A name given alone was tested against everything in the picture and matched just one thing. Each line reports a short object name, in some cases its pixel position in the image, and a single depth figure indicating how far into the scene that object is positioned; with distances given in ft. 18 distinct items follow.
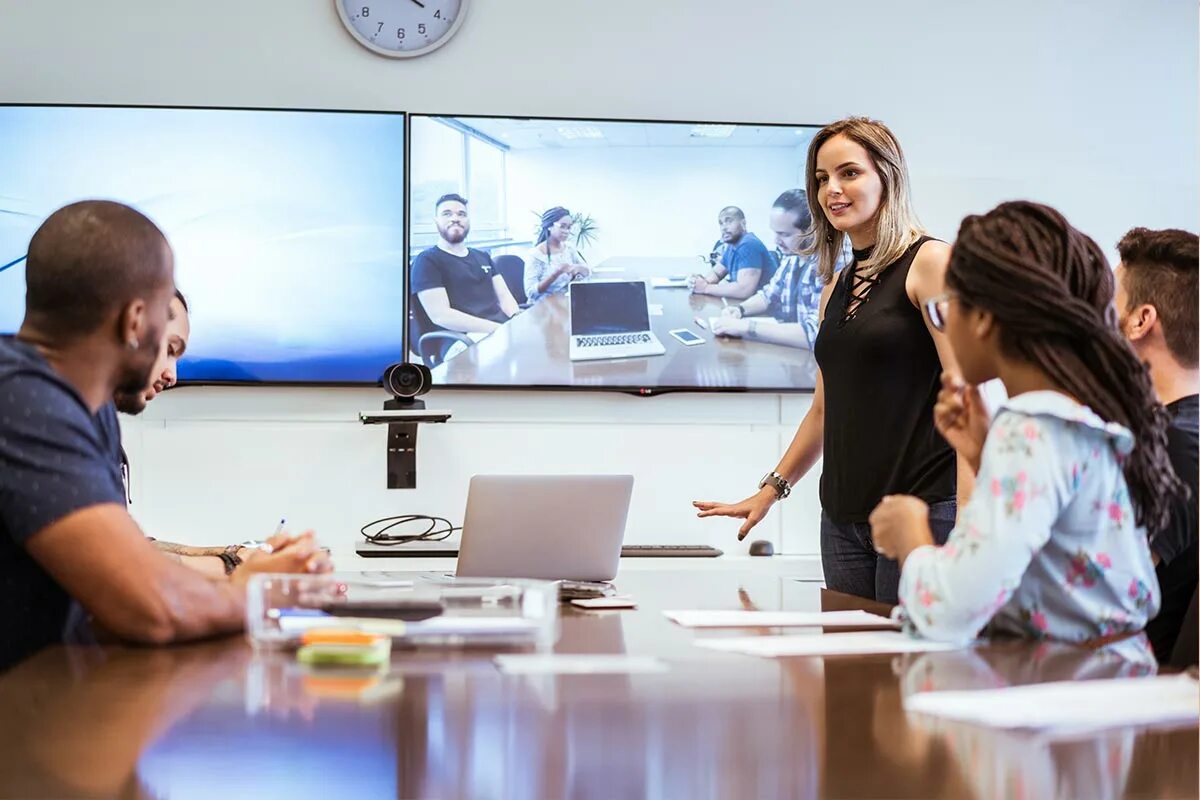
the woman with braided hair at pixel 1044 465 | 4.44
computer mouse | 13.10
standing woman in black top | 7.77
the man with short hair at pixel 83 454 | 4.67
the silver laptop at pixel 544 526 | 7.39
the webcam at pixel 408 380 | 12.58
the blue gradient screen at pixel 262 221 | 12.89
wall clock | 13.35
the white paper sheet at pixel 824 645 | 4.60
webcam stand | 12.65
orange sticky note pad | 4.39
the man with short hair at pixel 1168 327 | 5.63
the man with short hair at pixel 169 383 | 6.75
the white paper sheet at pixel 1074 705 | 3.33
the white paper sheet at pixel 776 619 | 5.37
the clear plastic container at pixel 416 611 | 4.75
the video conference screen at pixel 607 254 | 13.29
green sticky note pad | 4.25
